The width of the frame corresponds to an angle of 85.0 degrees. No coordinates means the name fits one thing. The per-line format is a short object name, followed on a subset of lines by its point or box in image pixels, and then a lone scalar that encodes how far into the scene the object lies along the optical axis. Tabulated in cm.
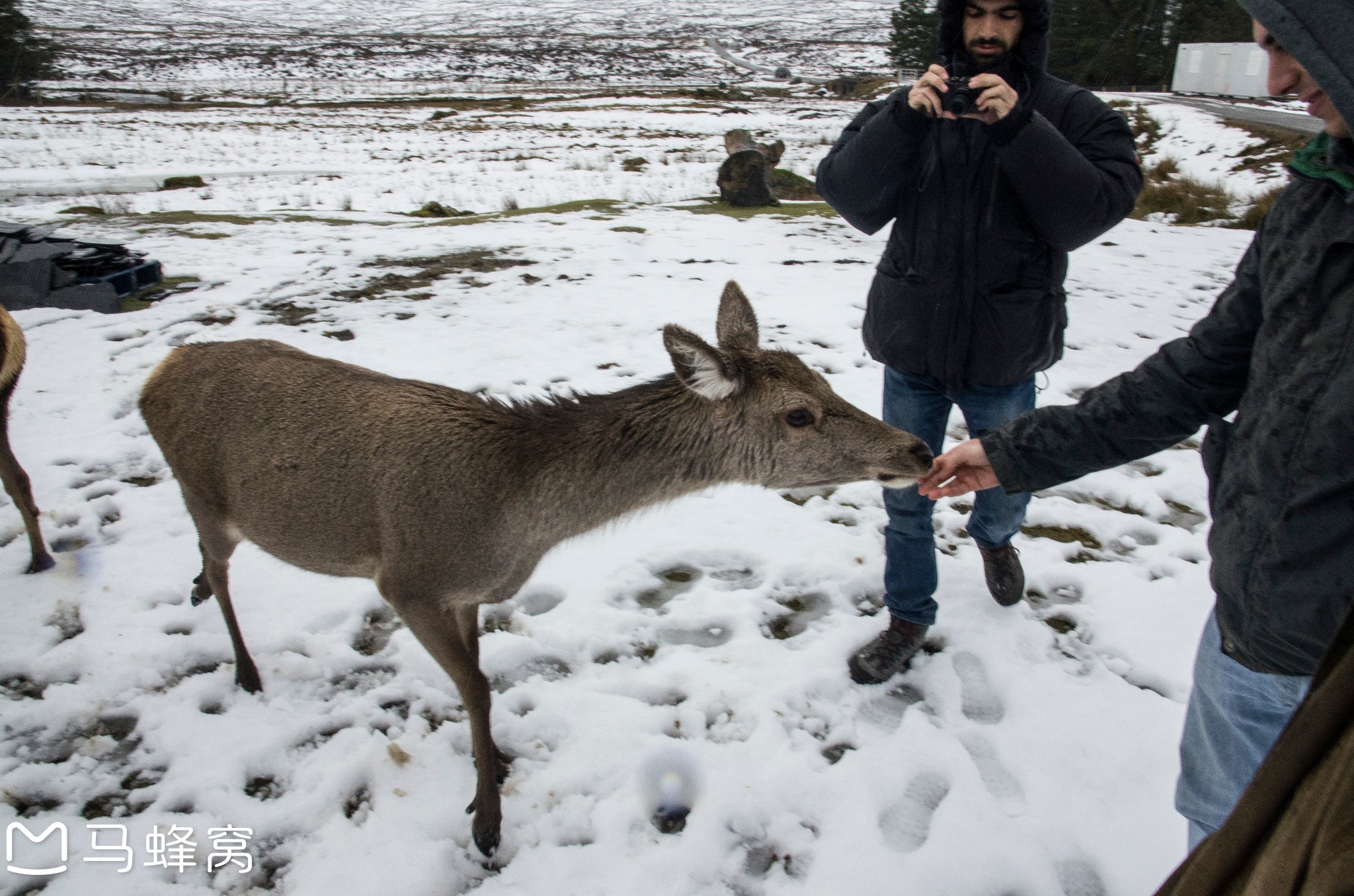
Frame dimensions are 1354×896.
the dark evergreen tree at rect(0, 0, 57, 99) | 3762
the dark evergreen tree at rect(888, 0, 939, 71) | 4862
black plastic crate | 761
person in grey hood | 137
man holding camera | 268
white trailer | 3603
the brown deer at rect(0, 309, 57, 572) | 398
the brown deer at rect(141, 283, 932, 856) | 281
